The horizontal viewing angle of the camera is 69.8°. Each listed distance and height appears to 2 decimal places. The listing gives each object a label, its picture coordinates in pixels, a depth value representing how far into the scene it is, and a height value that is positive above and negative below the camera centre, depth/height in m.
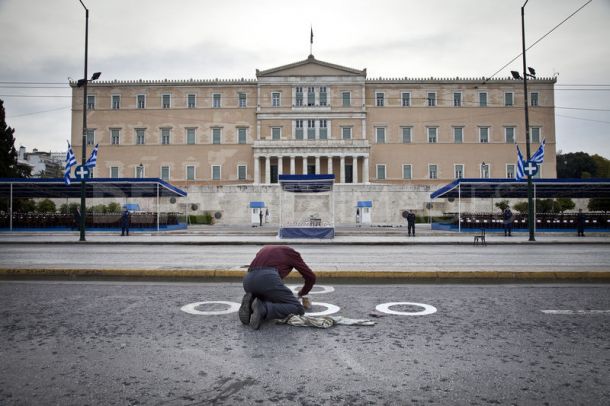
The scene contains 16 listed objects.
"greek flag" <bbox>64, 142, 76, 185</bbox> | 22.67 +2.76
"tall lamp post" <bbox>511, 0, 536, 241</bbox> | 19.39 +1.76
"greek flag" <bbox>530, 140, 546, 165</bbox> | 20.06 +2.66
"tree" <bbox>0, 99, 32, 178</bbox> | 44.16 +6.51
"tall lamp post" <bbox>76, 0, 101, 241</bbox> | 18.83 +3.88
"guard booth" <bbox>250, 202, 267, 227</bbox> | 34.22 +0.03
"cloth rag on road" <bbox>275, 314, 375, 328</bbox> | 4.72 -1.19
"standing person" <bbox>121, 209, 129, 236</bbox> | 23.00 -0.41
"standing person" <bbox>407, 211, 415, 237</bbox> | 22.52 -0.38
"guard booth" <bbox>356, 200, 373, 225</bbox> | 35.72 +0.05
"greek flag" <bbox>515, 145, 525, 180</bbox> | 20.27 +2.20
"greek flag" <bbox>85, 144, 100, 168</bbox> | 20.32 +2.50
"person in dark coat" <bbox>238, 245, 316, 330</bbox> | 4.82 -0.86
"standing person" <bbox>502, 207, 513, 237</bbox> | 23.12 -0.39
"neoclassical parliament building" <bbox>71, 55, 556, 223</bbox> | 55.62 +11.85
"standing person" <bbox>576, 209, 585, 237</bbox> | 23.16 -0.54
